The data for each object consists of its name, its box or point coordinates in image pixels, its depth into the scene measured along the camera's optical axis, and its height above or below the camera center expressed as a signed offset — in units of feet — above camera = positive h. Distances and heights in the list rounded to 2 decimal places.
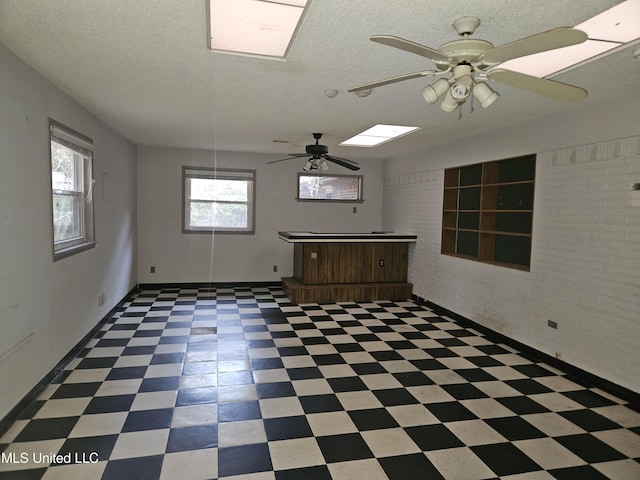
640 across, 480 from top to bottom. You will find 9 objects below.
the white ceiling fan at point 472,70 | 5.54 +2.33
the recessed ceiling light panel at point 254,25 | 6.67 +3.44
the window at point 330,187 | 25.50 +1.66
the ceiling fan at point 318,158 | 17.90 +2.55
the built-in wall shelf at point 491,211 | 14.89 +0.24
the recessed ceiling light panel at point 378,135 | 16.68 +3.66
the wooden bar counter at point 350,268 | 20.89 -2.92
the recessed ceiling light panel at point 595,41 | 6.69 +3.47
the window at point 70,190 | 11.70 +0.54
